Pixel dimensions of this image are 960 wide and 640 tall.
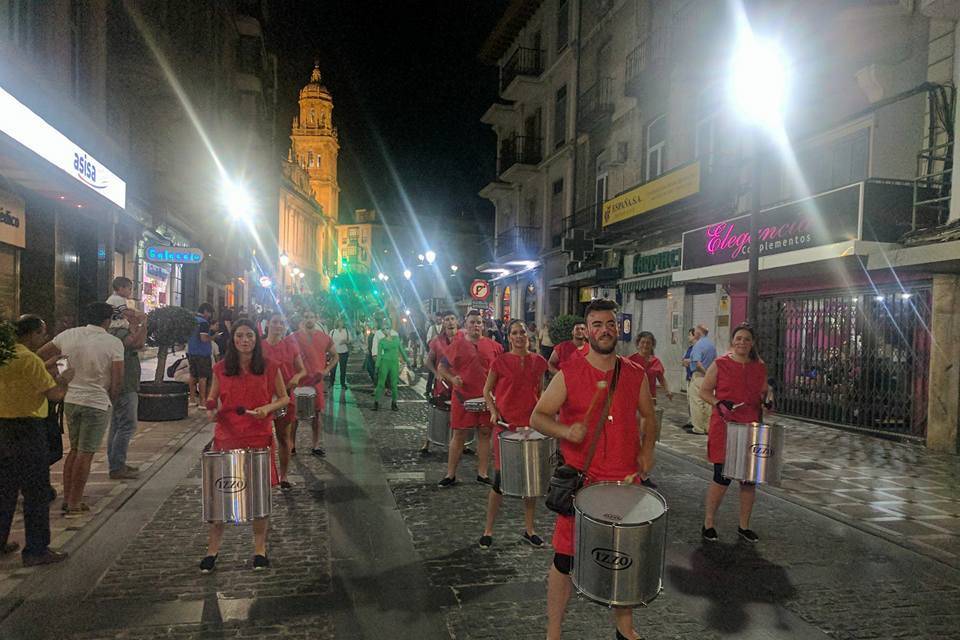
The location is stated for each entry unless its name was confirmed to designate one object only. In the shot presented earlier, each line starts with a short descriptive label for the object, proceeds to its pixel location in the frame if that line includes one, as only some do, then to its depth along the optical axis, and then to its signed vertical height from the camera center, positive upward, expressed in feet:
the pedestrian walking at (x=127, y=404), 23.80 -3.66
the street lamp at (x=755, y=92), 35.29 +14.27
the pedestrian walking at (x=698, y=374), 37.06 -3.42
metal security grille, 36.40 -2.34
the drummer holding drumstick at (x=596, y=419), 11.44 -1.85
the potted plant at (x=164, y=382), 36.88 -4.47
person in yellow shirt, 15.43 -3.50
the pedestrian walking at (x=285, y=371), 23.67 -2.42
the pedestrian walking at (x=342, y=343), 52.85 -2.93
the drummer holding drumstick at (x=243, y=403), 15.85 -2.41
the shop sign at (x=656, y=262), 60.03 +4.94
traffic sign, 79.25 +2.46
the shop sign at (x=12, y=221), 35.81 +4.35
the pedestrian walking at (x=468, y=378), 23.79 -2.46
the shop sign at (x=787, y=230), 37.37 +5.56
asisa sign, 29.96 +8.03
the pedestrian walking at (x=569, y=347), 25.43 -1.36
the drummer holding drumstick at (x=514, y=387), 19.72 -2.27
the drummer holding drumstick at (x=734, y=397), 18.69 -2.32
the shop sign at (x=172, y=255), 55.36 +3.94
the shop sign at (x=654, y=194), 52.49 +10.34
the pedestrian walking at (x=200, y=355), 38.83 -3.04
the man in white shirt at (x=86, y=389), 19.43 -2.60
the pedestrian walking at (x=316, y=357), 29.12 -2.25
